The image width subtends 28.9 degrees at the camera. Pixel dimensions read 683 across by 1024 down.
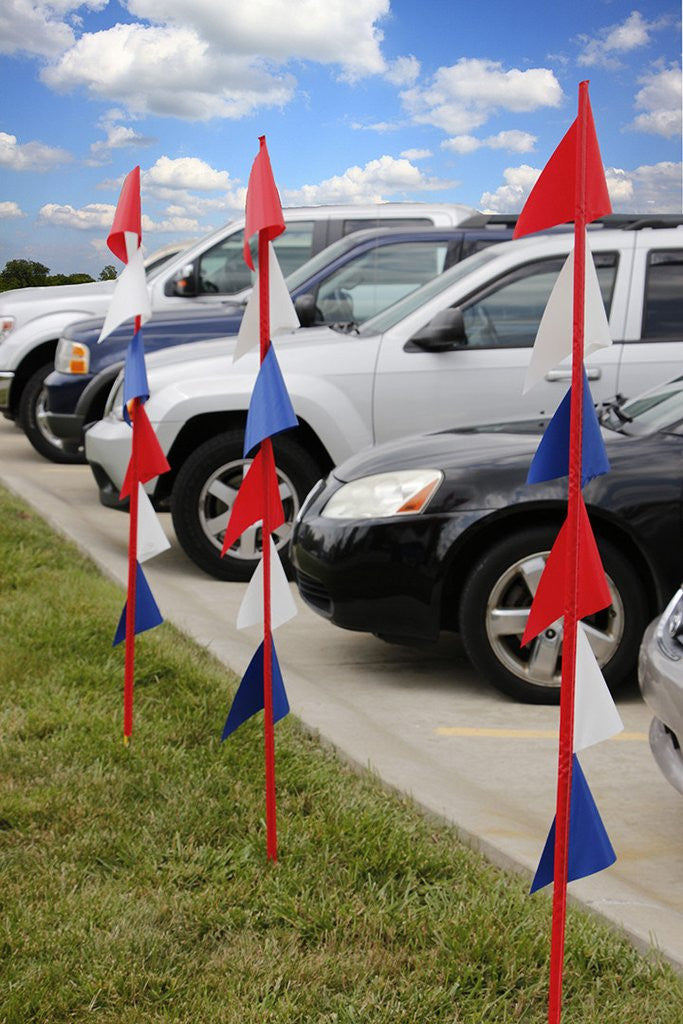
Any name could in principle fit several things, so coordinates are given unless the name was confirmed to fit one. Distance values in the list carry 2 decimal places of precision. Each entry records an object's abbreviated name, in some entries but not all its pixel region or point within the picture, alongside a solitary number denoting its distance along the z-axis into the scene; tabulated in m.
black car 4.79
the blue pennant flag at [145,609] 4.01
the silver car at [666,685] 3.32
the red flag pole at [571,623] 2.22
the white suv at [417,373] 6.58
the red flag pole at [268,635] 3.09
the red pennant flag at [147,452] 3.89
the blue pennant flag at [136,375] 3.93
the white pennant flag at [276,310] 3.11
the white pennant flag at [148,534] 3.93
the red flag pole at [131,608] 3.92
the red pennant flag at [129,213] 3.89
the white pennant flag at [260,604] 3.25
